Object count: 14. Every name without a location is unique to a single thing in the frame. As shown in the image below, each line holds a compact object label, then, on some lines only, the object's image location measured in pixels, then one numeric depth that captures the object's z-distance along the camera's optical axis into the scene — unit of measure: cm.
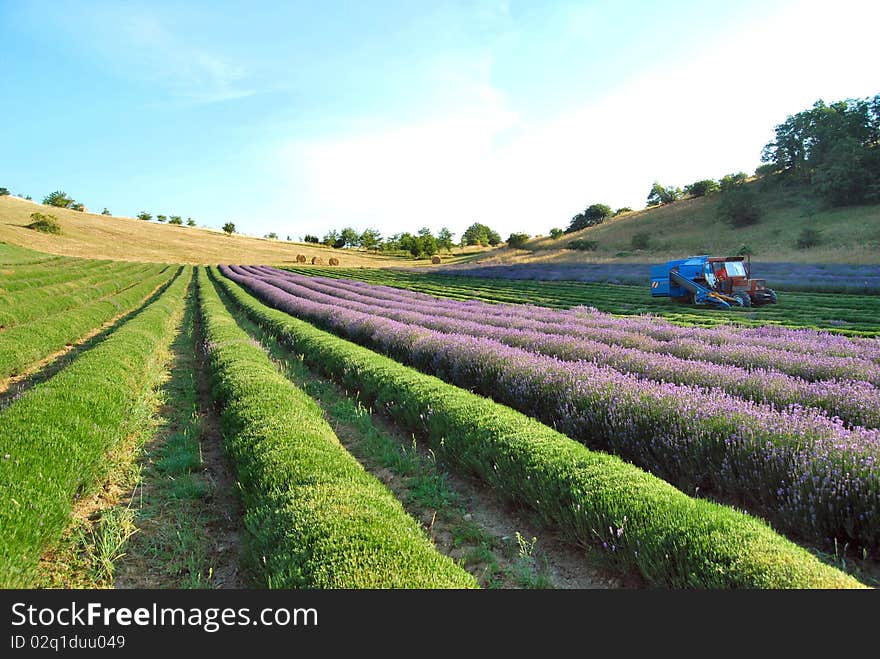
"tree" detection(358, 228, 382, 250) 11494
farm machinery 1794
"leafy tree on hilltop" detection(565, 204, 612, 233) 9778
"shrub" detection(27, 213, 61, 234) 5928
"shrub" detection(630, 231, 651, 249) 6137
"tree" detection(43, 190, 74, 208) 9656
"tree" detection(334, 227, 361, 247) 11638
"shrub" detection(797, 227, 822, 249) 4347
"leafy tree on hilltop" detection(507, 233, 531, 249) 8712
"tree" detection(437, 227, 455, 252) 11802
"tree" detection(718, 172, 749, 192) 7212
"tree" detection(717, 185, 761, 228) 5919
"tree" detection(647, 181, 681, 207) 9506
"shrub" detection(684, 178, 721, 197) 8131
